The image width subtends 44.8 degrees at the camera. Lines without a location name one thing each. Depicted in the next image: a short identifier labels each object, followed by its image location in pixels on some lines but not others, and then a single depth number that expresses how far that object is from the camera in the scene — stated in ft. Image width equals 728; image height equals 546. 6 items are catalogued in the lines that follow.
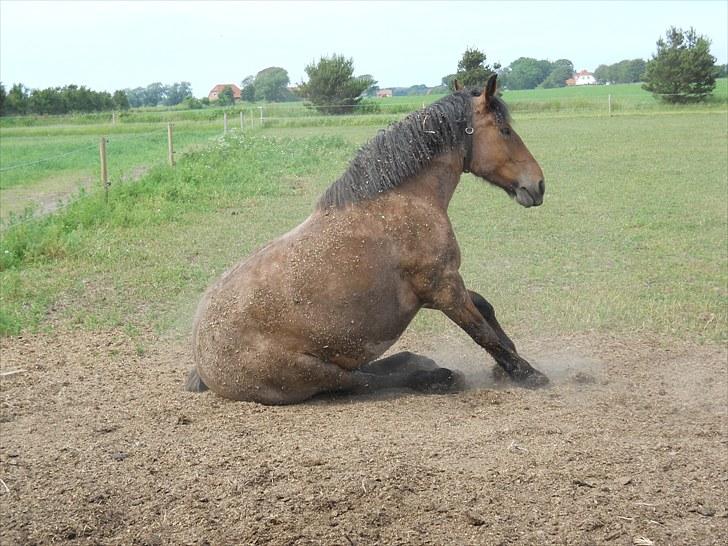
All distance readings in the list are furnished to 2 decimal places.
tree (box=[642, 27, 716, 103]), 140.46
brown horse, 19.39
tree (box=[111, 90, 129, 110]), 194.66
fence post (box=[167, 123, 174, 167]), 74.33
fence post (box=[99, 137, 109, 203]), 54.13
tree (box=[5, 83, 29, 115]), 175.11
